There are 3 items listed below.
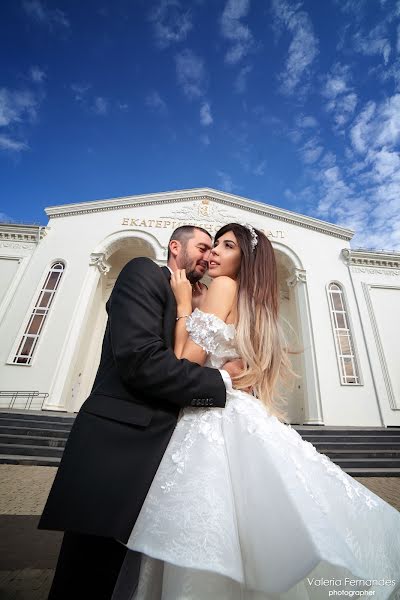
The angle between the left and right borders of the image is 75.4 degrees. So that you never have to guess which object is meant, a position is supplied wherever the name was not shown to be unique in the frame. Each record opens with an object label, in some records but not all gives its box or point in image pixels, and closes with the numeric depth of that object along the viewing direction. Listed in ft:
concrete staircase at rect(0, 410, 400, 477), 16.47
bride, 2.43
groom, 2.99
